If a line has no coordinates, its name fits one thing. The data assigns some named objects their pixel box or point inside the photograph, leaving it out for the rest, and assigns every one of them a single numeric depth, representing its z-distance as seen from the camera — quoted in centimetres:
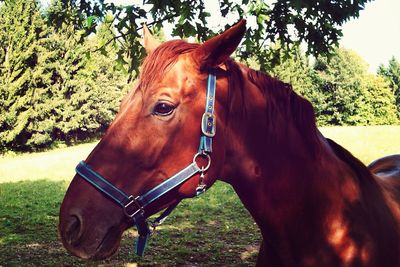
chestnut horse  158
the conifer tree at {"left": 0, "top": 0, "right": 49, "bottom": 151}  2372
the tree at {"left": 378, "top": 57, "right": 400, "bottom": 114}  4000
